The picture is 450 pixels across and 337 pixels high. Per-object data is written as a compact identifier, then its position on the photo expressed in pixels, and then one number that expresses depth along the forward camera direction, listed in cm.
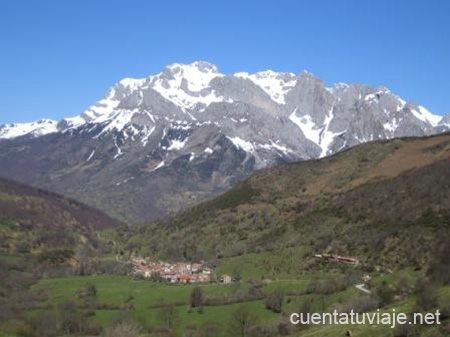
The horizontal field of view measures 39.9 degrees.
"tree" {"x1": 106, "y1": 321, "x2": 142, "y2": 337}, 9256
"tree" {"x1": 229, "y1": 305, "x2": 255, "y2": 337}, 10581
